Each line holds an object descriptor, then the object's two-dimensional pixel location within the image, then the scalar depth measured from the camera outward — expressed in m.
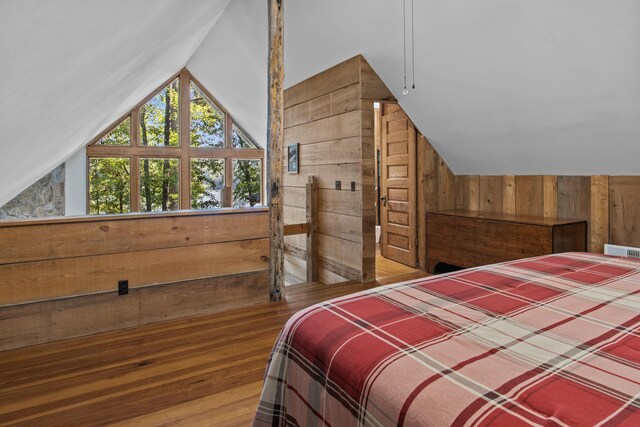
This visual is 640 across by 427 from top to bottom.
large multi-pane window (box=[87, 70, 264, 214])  6.82
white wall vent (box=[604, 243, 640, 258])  2.78
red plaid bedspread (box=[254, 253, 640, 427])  0.66
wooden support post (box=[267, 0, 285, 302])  3.24
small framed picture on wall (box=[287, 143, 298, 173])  4.97
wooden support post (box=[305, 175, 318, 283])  4.50
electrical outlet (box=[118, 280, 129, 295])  2.68
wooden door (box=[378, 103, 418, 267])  4.51
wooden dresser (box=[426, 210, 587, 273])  2.96
